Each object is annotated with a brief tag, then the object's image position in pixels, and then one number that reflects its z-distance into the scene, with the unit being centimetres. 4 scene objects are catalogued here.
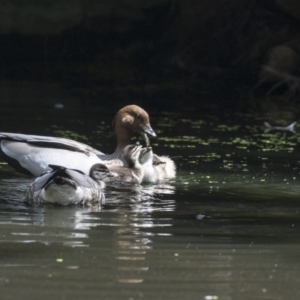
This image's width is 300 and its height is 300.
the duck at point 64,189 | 1445
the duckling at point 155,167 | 1861
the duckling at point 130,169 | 1825
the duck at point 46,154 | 1830
